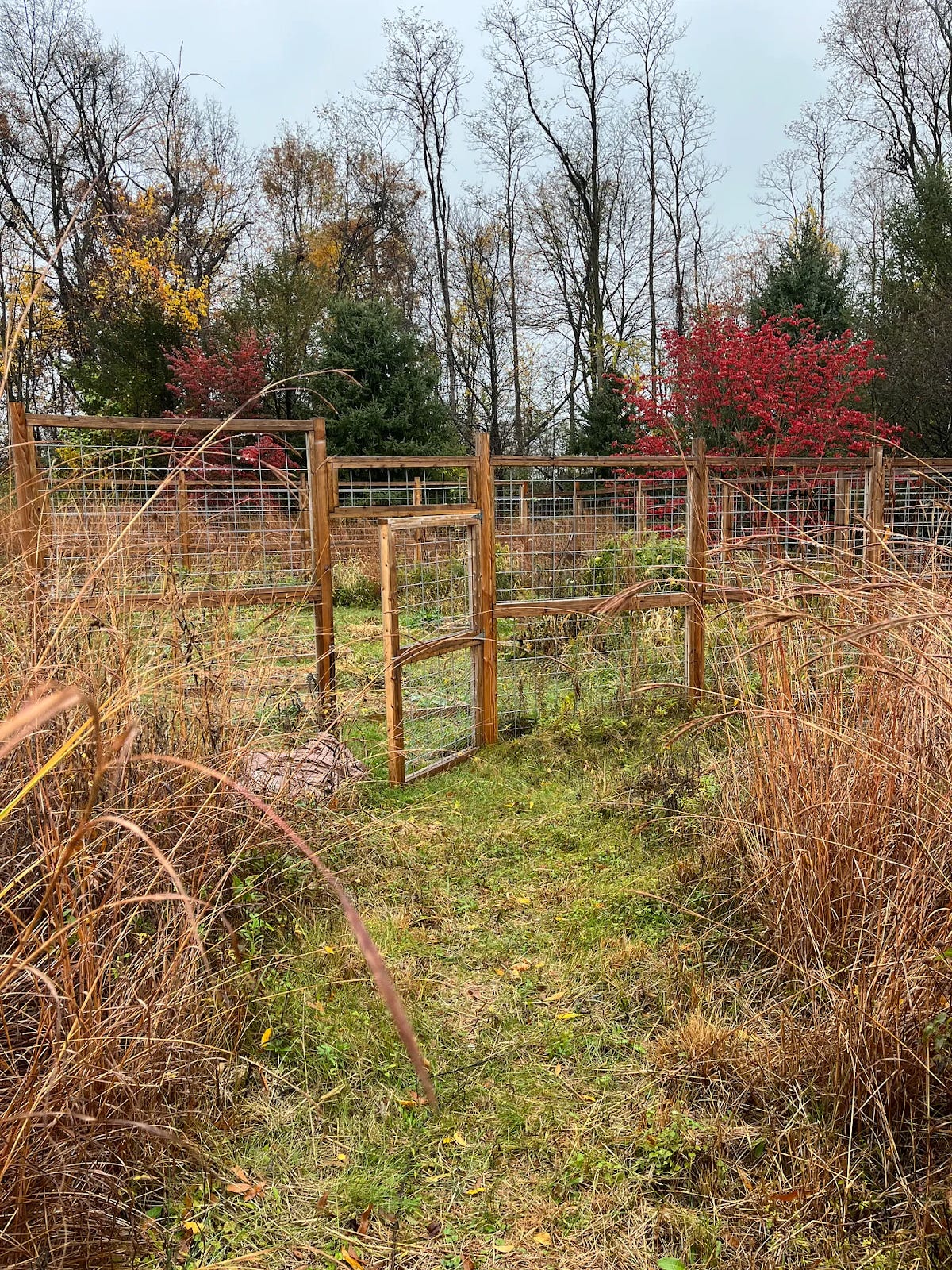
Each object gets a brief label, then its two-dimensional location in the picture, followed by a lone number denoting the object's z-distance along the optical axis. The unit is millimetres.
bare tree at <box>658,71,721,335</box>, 21156
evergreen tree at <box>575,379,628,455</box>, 16469
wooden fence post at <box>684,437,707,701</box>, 5359
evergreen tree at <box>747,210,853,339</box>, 13734
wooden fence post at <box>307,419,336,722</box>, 4320
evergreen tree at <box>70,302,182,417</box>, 15898
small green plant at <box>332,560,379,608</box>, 10625
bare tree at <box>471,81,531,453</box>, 20766
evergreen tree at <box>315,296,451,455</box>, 14609
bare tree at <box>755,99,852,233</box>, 20969
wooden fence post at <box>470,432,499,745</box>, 4977
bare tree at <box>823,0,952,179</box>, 17609
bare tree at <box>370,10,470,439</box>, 20734
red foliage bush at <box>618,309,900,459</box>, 10219
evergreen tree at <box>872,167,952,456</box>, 12266
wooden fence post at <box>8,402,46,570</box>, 2467
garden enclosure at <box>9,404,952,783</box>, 2637
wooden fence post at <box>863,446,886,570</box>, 5480
